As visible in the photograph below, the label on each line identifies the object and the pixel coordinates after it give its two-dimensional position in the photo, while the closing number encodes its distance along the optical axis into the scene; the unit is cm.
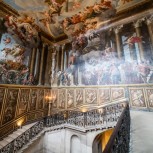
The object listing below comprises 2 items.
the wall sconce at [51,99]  1040
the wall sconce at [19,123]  817
